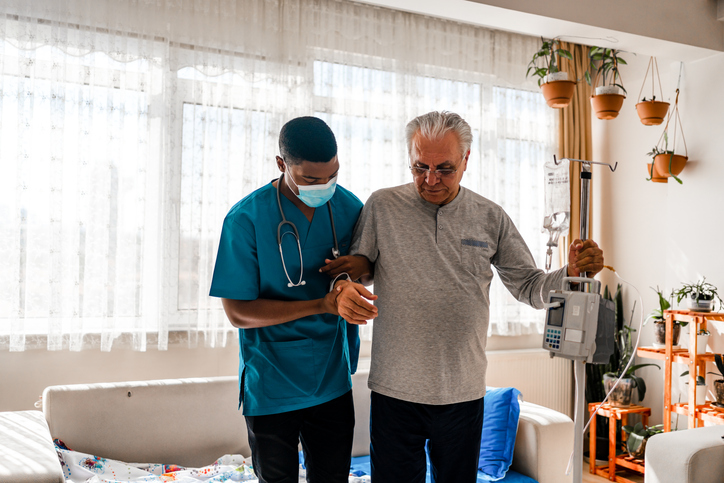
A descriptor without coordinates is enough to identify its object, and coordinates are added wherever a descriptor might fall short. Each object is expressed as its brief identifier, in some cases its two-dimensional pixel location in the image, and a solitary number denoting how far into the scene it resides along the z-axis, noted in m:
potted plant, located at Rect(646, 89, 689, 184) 3.48
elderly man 1.53
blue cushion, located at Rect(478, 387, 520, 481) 2.55
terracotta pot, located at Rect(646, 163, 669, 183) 3.66
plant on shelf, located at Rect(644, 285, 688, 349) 3.40
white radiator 3.93
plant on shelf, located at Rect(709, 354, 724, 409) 2.99
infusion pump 1.22
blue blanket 2.50
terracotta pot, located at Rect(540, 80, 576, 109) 3.44
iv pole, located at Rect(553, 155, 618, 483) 1.24
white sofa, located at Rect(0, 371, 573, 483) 2.42
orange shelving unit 3.10
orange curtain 4.22
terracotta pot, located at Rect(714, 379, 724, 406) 3.07
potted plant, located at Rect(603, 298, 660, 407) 3.73
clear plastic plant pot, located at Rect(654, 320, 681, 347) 3.51
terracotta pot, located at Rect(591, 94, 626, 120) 3.60
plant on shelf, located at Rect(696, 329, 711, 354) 3.35
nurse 1.47
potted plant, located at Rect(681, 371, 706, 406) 3.43
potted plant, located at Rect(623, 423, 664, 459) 3.56
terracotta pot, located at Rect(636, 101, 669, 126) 3.53
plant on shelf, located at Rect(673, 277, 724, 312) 3.22
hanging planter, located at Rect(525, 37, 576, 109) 3.44
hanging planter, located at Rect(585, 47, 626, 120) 3.60
